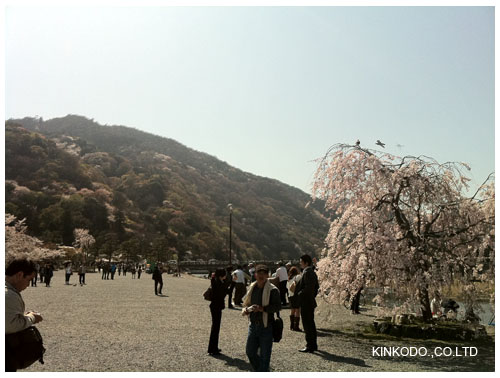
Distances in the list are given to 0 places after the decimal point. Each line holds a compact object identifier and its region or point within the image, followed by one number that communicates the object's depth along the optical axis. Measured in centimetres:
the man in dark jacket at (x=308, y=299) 889
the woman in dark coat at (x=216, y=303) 839
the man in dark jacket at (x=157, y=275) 2421
